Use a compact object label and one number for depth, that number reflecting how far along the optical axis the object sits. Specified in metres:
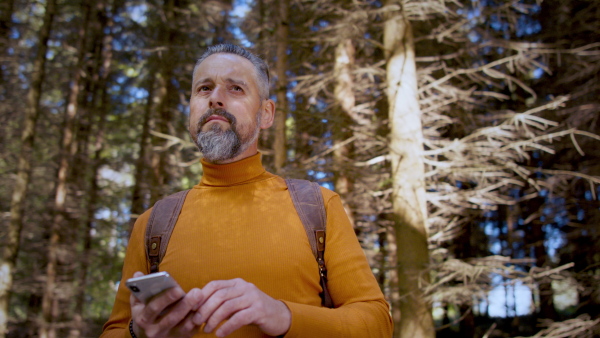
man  1.34
